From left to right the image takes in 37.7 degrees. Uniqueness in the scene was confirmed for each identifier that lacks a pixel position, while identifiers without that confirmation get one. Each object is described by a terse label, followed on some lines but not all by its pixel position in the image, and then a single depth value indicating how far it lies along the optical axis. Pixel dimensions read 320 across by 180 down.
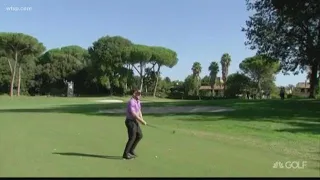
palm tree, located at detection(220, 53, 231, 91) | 127.31
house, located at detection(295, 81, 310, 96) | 131.36
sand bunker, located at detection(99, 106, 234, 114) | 30.88
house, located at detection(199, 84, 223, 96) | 137.65
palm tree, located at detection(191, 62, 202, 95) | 128.12
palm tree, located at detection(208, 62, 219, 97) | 130.75
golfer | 11.45
